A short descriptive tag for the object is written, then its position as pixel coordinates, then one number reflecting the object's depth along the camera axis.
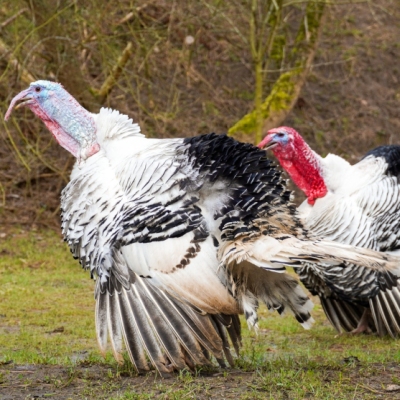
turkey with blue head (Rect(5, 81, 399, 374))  9.14
